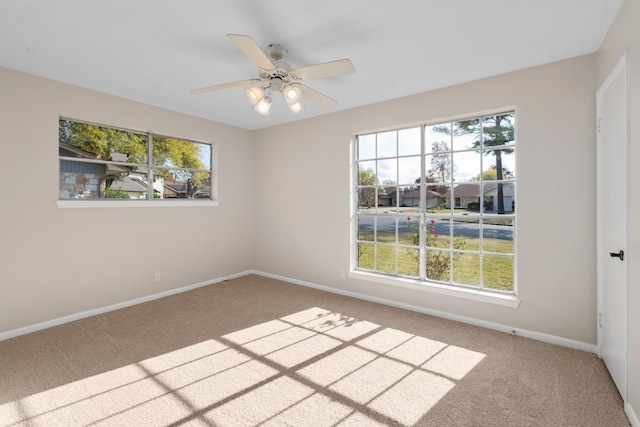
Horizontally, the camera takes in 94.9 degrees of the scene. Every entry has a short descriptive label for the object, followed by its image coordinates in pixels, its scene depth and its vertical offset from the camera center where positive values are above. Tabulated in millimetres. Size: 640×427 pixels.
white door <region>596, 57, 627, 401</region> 1940 -92
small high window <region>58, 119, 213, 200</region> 3328 +638
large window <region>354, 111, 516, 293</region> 3113 +112
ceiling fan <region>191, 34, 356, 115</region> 2090 +1045
